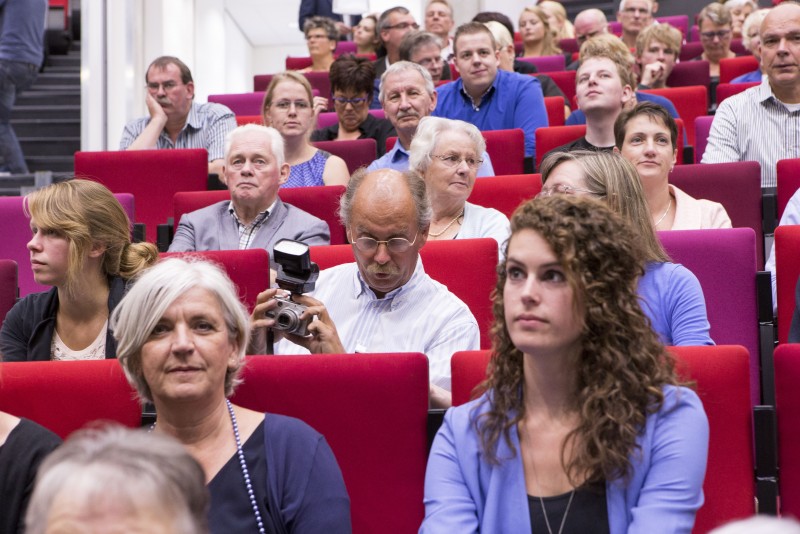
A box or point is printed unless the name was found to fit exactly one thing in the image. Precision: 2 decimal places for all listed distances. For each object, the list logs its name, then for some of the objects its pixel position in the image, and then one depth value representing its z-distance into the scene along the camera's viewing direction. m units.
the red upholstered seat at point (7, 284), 2.15
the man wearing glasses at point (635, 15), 5.45
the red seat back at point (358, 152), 3.40
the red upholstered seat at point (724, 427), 1.47
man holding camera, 1.86
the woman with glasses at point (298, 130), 3.20
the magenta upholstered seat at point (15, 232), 2.70
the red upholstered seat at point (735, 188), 2.66
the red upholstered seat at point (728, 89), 3.98
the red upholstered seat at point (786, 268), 2.01
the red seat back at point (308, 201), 2.77
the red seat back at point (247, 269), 2.14
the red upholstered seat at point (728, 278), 2.04
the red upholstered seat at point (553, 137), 3.28
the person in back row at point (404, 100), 3.17
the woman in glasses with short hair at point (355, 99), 3.63
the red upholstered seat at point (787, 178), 2.58
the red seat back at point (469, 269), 2.14
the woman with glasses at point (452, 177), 2.49
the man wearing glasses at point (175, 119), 3.65
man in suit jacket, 2.63
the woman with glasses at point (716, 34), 5.05
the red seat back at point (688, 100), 4.04
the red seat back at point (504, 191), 2.73
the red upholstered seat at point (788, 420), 1.46
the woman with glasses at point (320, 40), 5.41
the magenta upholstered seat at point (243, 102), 4.96
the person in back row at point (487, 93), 3.72
